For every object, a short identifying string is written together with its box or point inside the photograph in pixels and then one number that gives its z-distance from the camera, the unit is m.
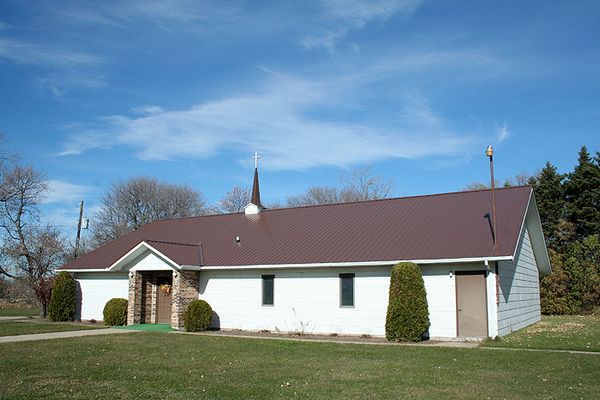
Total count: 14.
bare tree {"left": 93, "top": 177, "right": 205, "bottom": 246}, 53.31
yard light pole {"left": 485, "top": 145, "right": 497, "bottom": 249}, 17.75
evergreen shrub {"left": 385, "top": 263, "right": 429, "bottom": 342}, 17.19
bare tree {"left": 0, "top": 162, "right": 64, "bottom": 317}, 31.87
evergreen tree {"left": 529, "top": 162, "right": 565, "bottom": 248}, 35.59
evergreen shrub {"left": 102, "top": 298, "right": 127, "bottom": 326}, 23.84
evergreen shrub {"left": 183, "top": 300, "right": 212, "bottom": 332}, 21.14
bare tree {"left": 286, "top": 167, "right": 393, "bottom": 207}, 52.53
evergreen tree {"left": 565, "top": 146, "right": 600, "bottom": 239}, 35.06
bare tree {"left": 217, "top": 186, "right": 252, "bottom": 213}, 57.53
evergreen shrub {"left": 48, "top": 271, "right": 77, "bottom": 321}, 25.91
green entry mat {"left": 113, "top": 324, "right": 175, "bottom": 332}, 21.57
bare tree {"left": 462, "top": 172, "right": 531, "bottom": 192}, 49.59
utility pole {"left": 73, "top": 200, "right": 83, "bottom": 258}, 36.91
